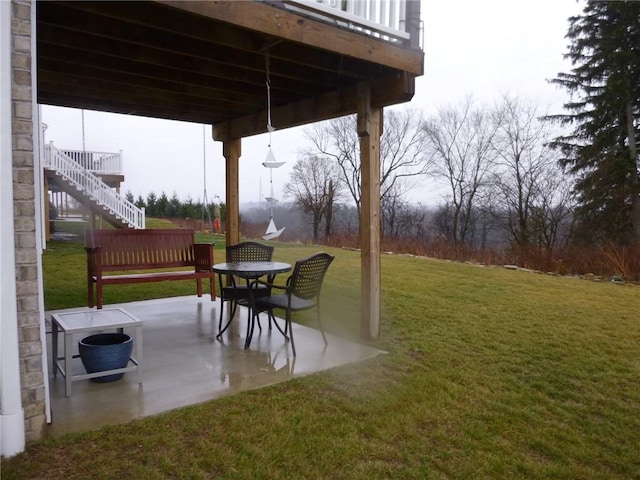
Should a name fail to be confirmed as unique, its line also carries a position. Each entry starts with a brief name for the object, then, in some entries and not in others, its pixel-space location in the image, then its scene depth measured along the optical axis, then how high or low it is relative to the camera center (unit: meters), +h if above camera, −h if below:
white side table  2.77 -0.65
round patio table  3.71 -0.39
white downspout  2.05 -0.28
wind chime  3.65 +0.45
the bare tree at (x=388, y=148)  20.58 +3.37
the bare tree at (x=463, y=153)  18.88 +2.98
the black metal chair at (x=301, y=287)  3.60 -0.52
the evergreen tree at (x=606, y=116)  13.24 +3.29
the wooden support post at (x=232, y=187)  6.01 +0.46
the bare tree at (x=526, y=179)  16.16 +1.64
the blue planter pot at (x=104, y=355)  2.96 -0.86
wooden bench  4.96 -0.38
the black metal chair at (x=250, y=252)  5.14 -0.34
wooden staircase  11.16 +0.76
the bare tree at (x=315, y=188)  18.23 +1.47
